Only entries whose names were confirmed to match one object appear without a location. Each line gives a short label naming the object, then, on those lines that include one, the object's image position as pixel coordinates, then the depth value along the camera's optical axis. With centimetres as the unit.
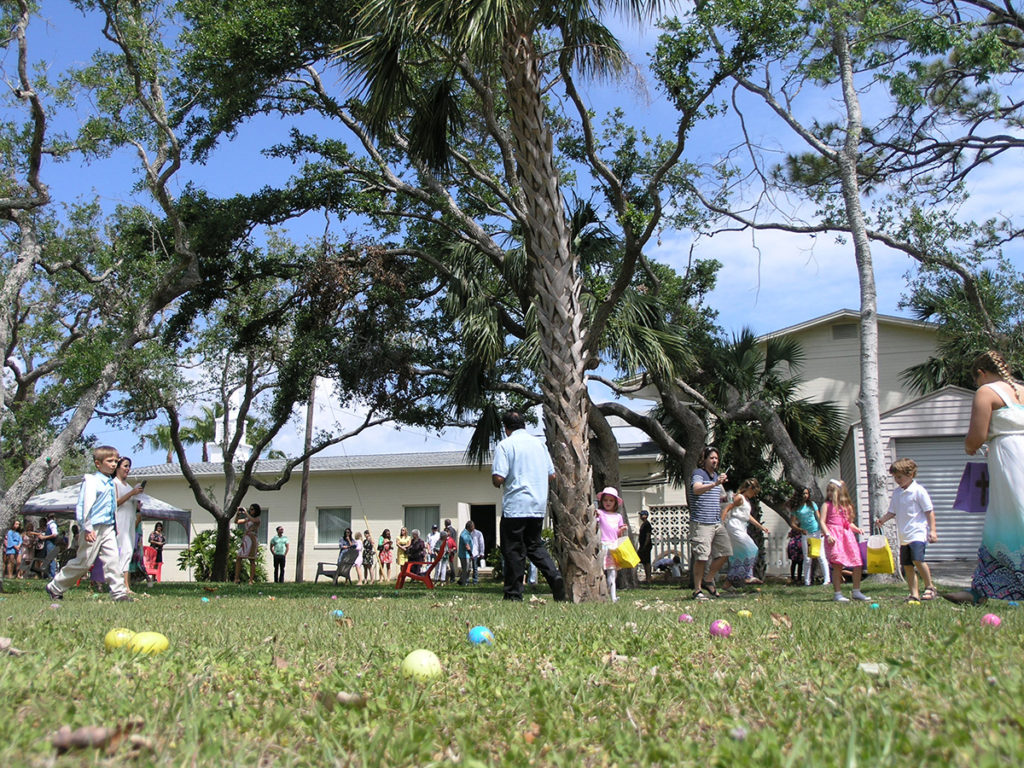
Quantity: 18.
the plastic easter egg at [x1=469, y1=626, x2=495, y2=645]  382
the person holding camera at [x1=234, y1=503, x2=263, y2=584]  2025
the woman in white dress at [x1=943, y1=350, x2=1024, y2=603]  549
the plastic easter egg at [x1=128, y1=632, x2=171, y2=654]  336
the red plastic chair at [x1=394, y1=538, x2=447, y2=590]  1499
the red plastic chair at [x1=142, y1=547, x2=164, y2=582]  2291
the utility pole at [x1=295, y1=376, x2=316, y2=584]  2545
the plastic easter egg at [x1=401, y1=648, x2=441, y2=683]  287
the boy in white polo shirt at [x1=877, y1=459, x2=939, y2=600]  798
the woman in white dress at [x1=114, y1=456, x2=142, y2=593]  935
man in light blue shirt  814
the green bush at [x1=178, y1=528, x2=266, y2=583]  2692
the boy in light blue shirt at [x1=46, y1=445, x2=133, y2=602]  869
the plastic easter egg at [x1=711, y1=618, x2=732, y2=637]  412
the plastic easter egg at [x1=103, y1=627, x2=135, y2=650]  348
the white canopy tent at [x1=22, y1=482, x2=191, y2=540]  2355
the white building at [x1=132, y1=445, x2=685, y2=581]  2819
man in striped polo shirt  992
